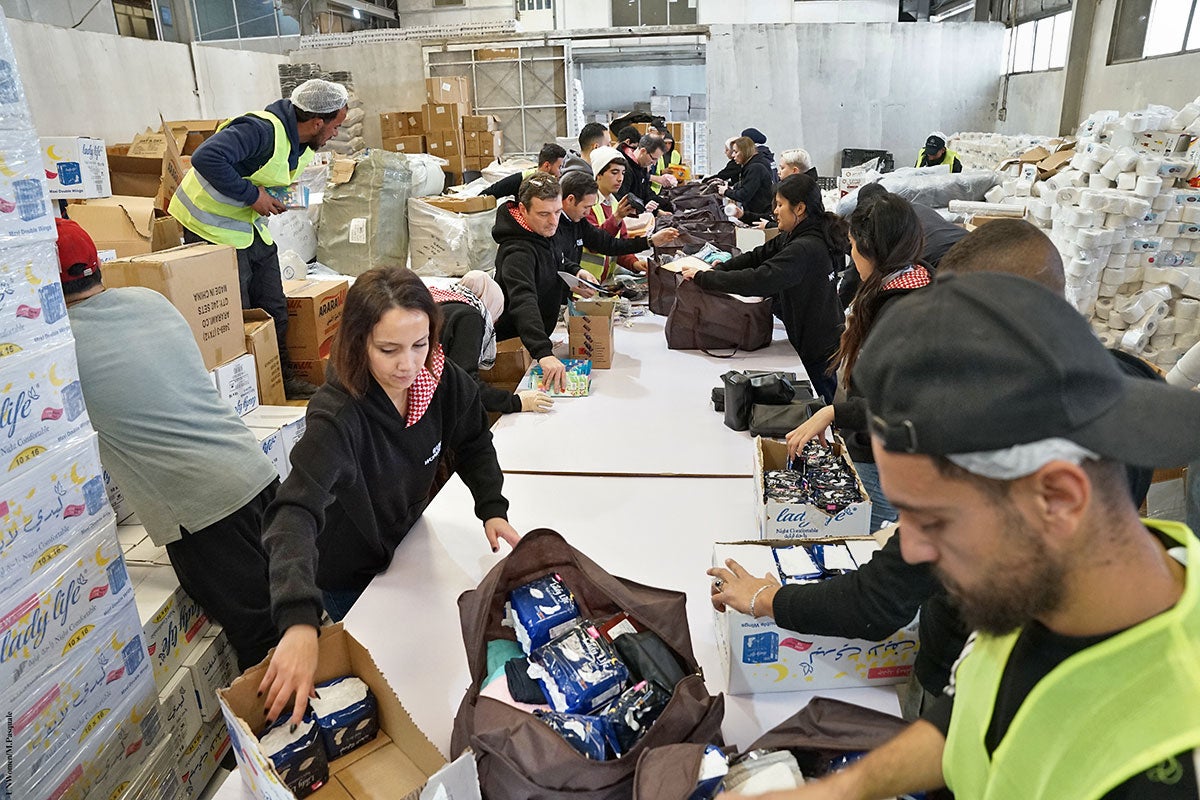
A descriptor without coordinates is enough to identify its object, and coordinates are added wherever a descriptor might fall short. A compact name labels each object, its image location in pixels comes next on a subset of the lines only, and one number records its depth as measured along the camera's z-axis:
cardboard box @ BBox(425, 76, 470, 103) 9.22
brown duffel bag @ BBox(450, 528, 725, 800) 1.02
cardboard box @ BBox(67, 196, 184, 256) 4.12
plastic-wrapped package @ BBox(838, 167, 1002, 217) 7.38
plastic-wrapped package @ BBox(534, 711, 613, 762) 1.06
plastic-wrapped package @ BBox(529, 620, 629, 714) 1.16
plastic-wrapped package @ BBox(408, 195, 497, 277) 5.77
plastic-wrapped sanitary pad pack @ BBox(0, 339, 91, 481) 1.46
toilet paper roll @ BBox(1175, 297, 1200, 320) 4.81
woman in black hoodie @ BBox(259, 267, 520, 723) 1.51
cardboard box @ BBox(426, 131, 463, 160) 8.92
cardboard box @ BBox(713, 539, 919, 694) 1.33
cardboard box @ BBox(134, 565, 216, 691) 2.01
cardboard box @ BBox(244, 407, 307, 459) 2.98
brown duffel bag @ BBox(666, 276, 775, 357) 3.32
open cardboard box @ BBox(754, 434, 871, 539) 1.72
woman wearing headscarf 2.64
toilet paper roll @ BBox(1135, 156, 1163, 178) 4.93
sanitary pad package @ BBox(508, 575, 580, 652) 1.28
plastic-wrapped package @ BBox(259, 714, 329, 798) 1.15
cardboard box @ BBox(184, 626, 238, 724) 2.13
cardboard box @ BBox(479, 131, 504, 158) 9.23
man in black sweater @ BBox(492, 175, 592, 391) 3.12
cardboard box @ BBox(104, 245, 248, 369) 2.71
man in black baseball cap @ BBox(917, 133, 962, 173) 8.60
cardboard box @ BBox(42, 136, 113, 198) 3.34
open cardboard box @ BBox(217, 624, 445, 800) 1.12
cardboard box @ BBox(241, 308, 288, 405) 3.32
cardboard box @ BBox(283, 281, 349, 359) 3.86
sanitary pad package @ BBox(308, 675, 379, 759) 1.23
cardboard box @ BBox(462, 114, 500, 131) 9.11
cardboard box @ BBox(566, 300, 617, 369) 3.18
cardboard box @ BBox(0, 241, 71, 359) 1.45
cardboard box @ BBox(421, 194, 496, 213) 5.99
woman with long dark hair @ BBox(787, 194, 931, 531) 2.26
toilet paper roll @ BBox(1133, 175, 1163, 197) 4.82
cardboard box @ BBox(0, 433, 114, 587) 1.48
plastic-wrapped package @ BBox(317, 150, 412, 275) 5.89
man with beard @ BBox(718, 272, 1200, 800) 0.60
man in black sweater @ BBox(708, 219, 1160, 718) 1.22
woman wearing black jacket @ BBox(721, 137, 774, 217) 6.84
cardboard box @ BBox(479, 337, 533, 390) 3.24
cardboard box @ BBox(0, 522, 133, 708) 1.51
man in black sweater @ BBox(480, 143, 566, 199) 4.57
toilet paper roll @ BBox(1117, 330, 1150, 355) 4.85
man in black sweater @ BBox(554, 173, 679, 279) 3.71
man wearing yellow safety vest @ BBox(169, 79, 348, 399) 3.41
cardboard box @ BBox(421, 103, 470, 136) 8.84
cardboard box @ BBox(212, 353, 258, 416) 2.99
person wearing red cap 1.96
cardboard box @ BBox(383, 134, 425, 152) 9.01
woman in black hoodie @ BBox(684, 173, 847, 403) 3.15
